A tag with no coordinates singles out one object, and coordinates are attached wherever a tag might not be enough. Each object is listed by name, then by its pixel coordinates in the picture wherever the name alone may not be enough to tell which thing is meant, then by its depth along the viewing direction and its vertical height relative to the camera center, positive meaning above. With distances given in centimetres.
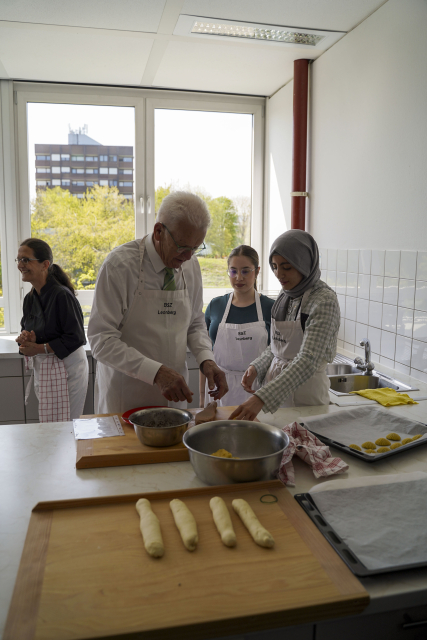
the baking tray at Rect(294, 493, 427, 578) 92 -59
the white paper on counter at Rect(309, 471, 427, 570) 97 -58
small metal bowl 144 -53
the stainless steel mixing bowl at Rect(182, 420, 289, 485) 123 -53
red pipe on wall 335 +74
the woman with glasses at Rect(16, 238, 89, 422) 279 -48
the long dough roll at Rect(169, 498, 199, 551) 99 -58
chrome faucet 262 -58
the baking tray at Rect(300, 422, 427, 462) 139 -57
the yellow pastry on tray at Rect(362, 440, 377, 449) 149 -57
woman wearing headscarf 167 -30
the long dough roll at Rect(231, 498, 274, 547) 100 -58
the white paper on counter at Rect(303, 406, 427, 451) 158 -57
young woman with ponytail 273 -41
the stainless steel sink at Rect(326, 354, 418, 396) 249 -66
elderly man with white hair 177 -23
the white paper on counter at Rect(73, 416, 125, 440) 153 -57
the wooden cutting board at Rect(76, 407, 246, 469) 138 -57
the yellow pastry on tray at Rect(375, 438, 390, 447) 151 -58
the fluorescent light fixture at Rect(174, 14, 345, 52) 274 +129
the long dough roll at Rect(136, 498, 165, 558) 97 -58
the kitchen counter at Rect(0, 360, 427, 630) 91 -60
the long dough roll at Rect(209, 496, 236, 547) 100 -58
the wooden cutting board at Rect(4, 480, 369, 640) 81 -60
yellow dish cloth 195 -58
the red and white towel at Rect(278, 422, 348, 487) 131 -56
